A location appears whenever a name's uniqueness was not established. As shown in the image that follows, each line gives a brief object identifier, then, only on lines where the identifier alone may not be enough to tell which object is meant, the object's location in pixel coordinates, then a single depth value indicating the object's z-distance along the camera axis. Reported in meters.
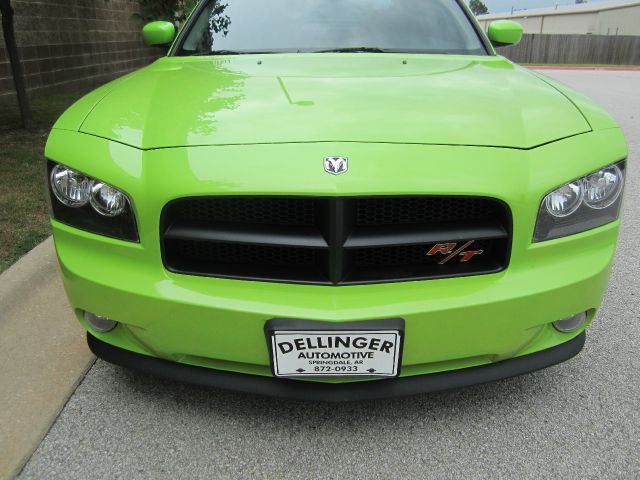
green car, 1.60
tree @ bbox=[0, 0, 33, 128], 6.28
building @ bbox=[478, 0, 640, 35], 49.81
